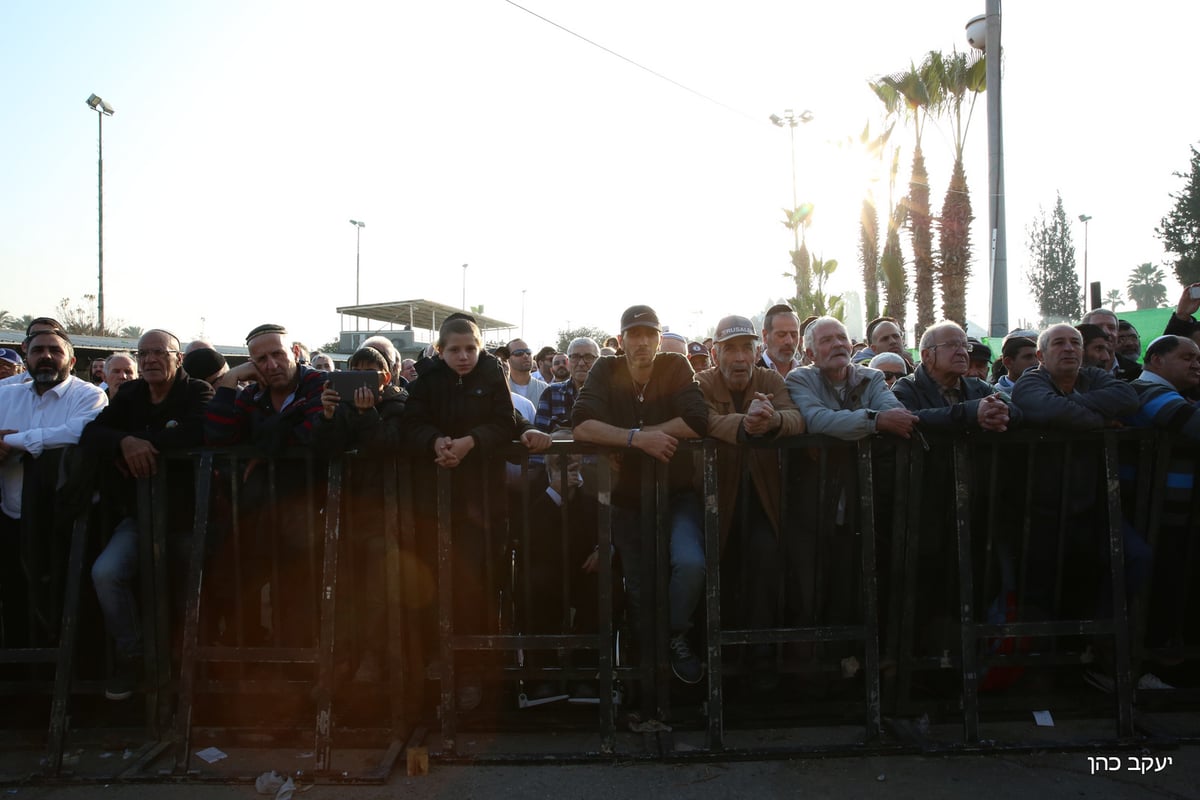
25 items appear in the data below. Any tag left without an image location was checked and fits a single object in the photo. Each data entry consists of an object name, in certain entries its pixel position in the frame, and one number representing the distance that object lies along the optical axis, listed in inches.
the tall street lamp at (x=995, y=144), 374.3
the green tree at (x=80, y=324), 1347.2
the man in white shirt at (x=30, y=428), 159.0
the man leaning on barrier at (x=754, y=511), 151.6
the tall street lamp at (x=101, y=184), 976.9
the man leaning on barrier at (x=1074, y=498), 151.9
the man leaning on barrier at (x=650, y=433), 151.5
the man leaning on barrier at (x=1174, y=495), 151.7
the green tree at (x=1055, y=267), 3021.7
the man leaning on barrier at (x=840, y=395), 148.4
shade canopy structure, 1352.1
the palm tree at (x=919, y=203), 814.5
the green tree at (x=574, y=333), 2269.9
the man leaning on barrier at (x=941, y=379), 167.6
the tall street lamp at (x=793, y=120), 959.6
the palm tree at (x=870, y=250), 979.3
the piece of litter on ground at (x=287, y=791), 132.3
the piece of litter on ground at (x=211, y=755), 145.9
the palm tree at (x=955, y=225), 773.4
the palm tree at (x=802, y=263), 908.0
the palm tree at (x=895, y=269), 860.0
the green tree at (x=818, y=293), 879.1
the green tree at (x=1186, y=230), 1531.7
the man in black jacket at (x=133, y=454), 151.4
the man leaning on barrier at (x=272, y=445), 152.5
